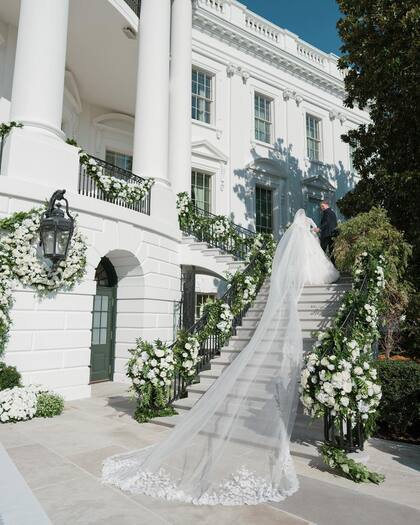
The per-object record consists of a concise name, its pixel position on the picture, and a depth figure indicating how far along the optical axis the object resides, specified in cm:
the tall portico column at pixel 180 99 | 1525
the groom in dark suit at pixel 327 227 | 1184
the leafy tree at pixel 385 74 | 1180
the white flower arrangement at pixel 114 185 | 1038
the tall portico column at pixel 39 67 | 927
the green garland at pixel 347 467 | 450
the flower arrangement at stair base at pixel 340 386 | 485
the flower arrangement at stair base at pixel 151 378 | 720
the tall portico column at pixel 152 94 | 1272
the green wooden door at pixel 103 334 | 1155
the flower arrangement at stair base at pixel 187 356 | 762
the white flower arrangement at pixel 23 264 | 807
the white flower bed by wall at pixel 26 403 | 713
